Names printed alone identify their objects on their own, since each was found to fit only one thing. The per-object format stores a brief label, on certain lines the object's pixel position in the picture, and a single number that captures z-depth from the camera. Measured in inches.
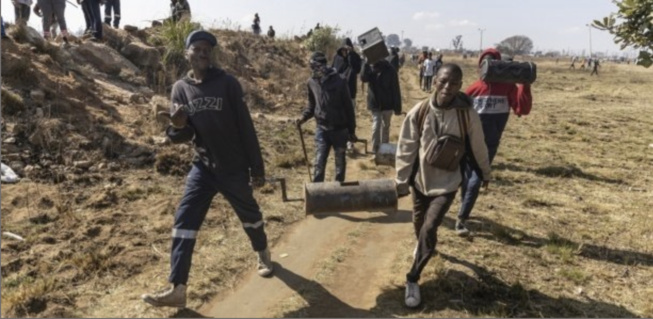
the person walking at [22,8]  447.8
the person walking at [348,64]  403.2
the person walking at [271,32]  1023.4
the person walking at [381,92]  327.9
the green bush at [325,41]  1014.4
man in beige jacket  167.3
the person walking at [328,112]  252.1
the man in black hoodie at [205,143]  162.2
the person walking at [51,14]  437.4
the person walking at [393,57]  433.7
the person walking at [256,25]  1002.4
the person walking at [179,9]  612.7
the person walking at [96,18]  476.7
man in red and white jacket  236.2
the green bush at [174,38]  539.5
